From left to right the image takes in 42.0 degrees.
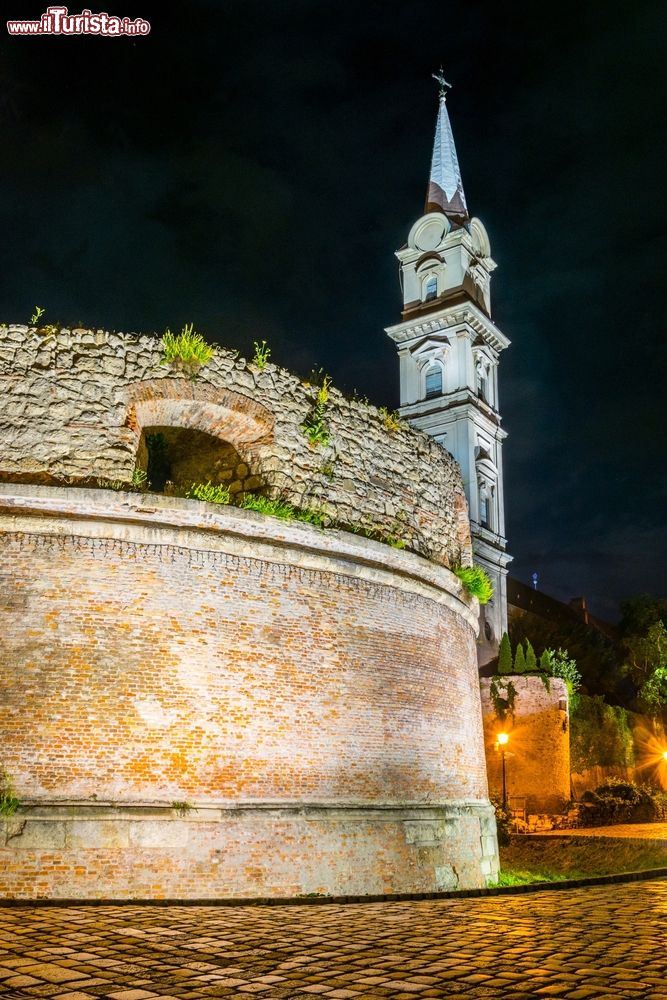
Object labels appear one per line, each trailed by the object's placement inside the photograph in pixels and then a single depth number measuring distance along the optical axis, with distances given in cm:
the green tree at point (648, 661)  4122
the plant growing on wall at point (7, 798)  862
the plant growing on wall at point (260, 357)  1162
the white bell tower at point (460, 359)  5034
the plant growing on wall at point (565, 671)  2758
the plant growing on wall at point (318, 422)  1184
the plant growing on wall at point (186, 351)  1092
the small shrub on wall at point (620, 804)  2520
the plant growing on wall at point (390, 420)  1308
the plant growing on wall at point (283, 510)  1078
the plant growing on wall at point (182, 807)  920
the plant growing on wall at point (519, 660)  2800
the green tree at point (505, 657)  2946
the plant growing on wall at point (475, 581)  1402
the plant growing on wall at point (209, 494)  1053
